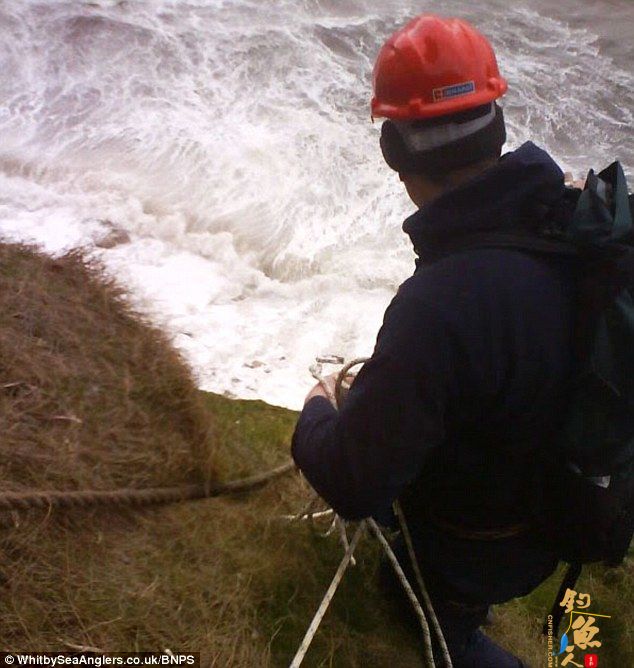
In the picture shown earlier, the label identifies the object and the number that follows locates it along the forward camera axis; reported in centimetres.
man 176
